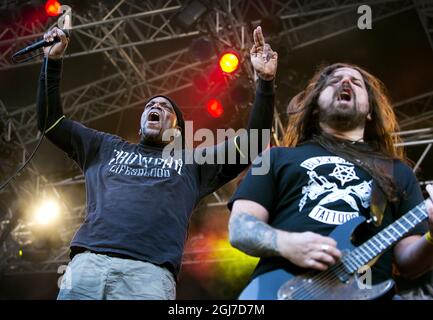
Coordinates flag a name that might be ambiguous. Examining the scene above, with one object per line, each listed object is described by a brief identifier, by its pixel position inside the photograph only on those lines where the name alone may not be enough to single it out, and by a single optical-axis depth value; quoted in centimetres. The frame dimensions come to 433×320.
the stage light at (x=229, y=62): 752
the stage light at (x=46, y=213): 971
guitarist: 206
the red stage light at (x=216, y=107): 839
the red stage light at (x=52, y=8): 763
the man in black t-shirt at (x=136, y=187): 270
